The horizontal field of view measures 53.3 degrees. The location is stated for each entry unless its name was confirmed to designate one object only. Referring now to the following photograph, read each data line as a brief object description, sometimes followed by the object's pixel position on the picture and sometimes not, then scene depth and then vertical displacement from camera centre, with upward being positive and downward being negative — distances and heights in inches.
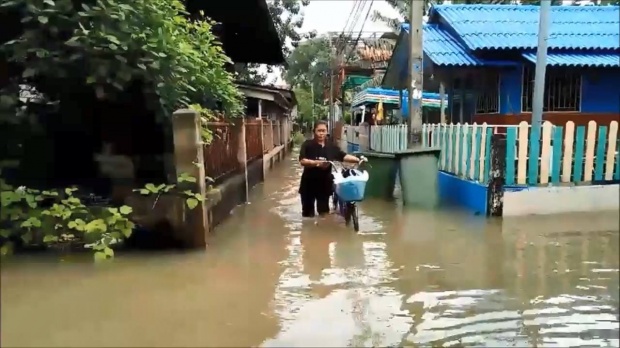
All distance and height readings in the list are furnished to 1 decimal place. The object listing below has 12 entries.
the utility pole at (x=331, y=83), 1437.0 +56.2
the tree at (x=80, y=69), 238.2 +16.4
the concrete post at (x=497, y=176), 324.8 -37.5
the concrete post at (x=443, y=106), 659.4 -0.9
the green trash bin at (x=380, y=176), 417.1 -47.8
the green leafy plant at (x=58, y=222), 239.3 -43.3
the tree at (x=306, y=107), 2237.5 +0.3
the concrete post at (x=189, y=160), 251.8 -20.7
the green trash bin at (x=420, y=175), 368.5 -41.6
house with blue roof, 217.9 +23.6
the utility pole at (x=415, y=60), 393.1 +29.0
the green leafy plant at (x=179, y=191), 249.3 -32.8
